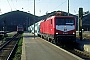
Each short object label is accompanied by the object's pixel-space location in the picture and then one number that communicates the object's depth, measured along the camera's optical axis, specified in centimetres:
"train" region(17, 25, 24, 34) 4532
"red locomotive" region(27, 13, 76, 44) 1311
